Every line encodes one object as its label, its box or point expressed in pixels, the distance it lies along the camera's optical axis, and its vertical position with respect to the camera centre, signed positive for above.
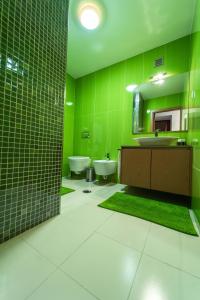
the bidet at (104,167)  2.31 -0.31
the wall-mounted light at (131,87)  2.47 +1.18
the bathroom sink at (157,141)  1.75 +0.14
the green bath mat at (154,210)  1.14 -0.63
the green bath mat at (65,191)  1.87 -0.61
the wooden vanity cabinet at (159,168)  1.52 -0.22
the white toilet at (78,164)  2.63 -0.29
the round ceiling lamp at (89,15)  1.68 +1.77
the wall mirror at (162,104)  2.09 +0.80
